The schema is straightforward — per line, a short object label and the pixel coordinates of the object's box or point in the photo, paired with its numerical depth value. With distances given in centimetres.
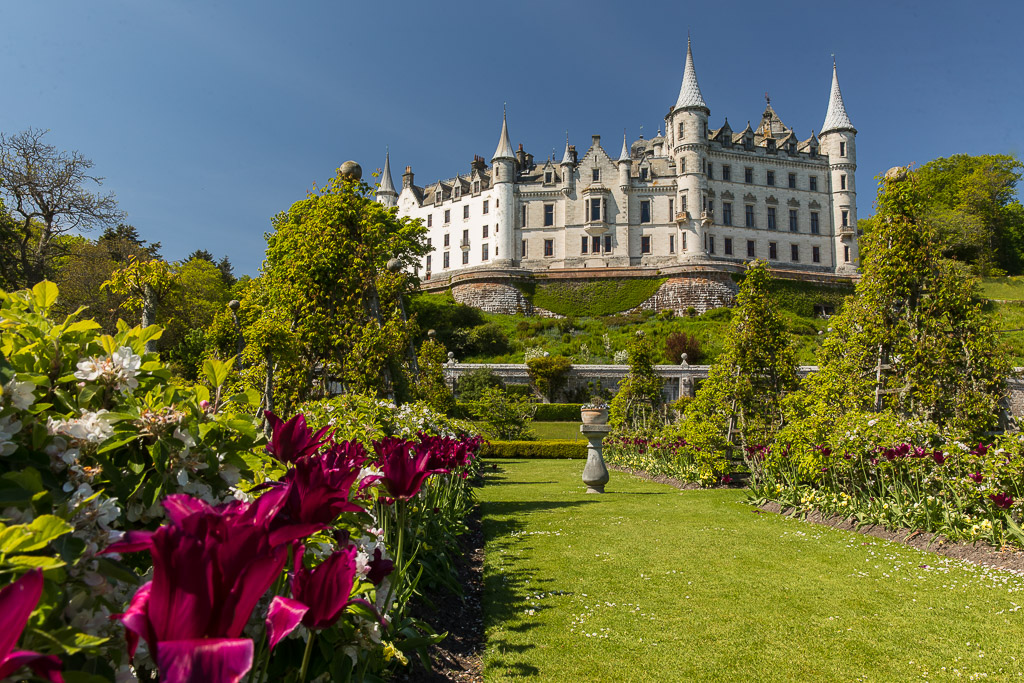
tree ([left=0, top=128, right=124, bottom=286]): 2072
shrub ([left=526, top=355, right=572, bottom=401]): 3189
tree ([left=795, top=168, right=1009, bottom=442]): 782
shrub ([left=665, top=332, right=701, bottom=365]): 3603
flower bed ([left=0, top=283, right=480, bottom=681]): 92
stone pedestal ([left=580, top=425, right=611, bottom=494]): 1025
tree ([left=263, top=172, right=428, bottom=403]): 973
